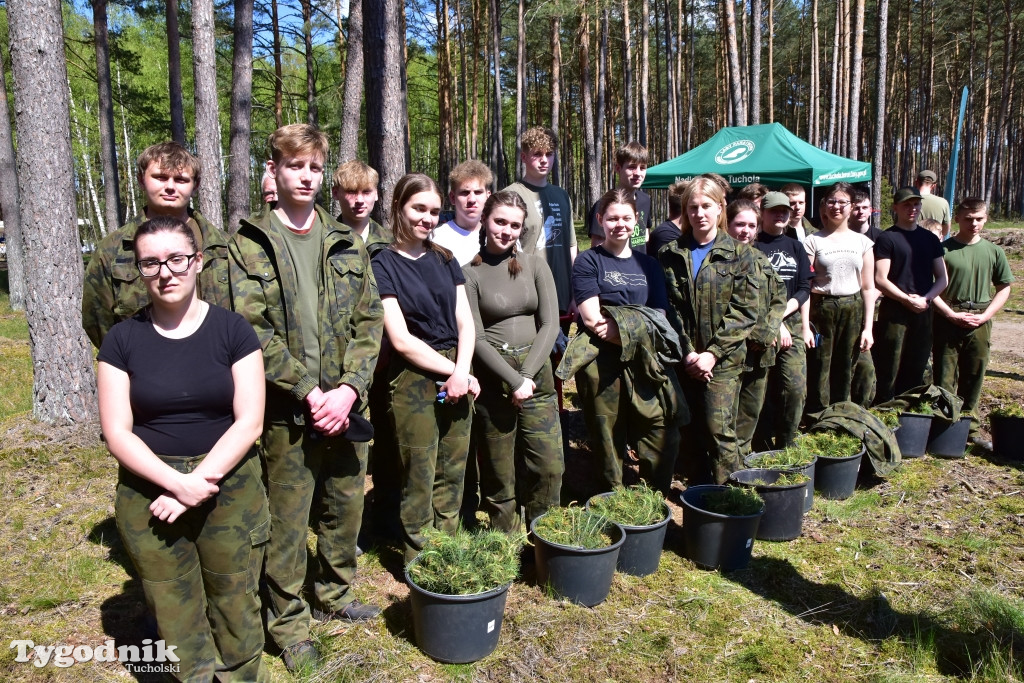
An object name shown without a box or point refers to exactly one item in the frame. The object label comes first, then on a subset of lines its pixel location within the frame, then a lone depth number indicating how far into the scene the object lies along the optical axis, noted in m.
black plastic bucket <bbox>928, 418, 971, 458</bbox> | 5.76
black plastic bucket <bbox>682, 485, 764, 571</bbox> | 3.82
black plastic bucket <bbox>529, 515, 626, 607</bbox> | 3.36
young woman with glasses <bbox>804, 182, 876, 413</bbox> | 5.41
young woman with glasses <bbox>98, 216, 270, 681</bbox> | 2.33
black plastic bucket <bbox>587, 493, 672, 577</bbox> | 3.67
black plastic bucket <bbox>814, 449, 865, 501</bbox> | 4.83
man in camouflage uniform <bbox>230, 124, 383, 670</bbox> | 2.83
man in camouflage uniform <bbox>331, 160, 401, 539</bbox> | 3.64
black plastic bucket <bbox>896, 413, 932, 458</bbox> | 5.66
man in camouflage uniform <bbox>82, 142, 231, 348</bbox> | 2.89
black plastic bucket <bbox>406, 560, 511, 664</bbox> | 2.90
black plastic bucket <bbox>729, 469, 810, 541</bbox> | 4.20
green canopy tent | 11.65
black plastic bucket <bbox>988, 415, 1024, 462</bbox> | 5.66
